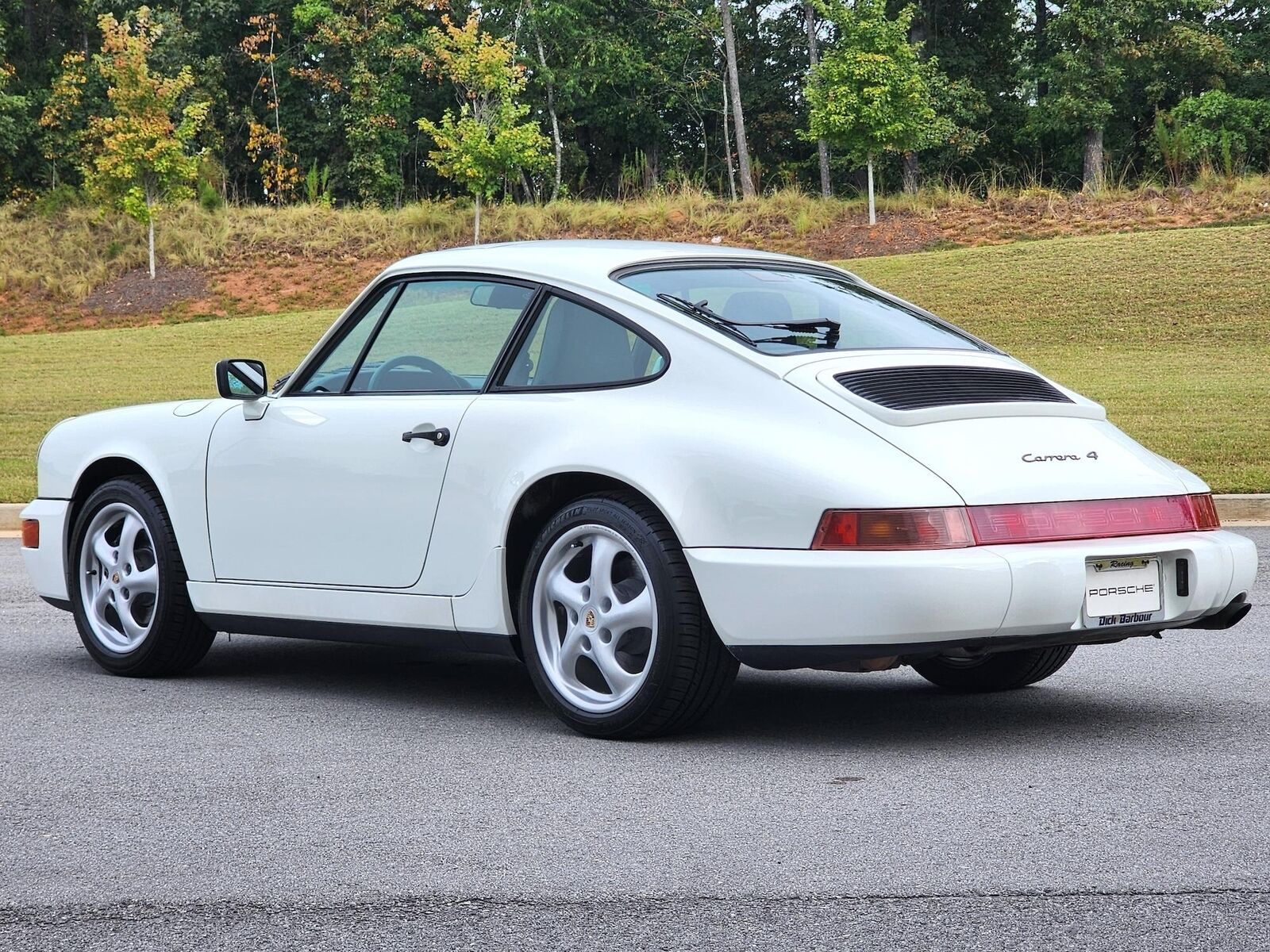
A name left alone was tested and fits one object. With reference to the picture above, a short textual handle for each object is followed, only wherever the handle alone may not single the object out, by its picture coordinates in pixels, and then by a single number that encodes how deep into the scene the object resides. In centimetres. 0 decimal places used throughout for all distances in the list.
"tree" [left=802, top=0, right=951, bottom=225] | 4228
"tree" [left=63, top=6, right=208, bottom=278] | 4206
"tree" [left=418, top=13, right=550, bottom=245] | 4347
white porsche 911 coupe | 467
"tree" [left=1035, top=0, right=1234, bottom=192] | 5053
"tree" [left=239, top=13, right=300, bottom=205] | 5706
